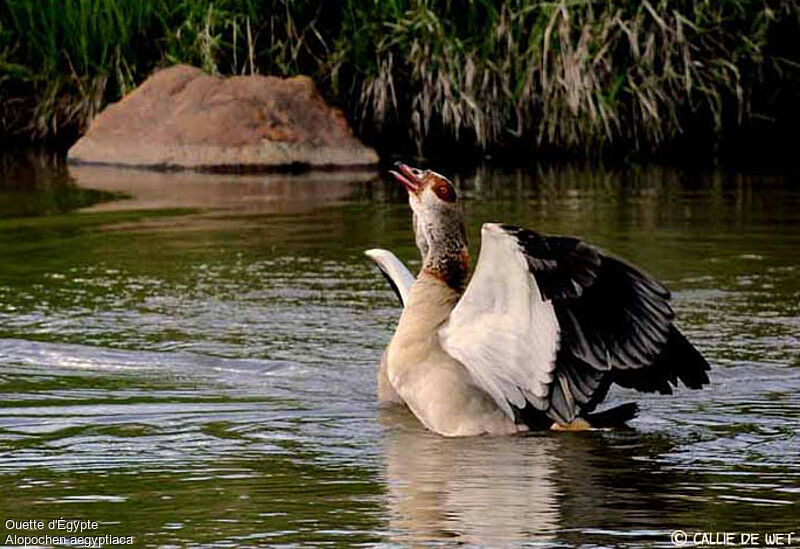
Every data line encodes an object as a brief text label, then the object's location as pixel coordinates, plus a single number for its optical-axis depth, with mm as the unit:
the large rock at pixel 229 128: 33125
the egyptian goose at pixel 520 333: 12086
